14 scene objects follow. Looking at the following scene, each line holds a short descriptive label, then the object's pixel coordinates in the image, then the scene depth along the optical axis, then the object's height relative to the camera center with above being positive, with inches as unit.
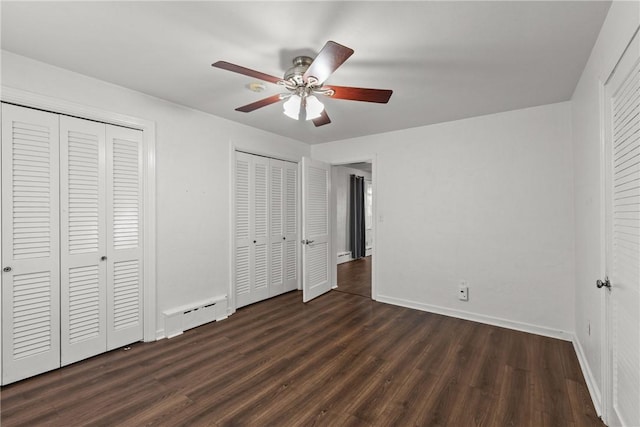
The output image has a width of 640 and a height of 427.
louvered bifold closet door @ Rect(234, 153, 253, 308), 144.6 -8.3
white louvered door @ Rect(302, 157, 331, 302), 154.8 -8.4
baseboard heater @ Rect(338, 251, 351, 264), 271.4 -40.7
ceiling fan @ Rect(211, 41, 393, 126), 63.6 +33.2
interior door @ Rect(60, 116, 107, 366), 92.0 -8.3
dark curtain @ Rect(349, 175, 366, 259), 284.7 -4.1
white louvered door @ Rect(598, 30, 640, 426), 52.3 -5.6
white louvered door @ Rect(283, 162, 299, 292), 171.5 -7.7
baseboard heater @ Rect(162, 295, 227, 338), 114.5 -42.6
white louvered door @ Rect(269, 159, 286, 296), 162.2 -7.9
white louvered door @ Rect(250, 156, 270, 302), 152.9 -7.8
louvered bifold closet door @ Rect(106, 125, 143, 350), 101.8 -7.9
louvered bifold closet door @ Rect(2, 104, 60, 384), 81.7 -8.6
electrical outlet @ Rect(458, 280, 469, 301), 133.6 -35.7
